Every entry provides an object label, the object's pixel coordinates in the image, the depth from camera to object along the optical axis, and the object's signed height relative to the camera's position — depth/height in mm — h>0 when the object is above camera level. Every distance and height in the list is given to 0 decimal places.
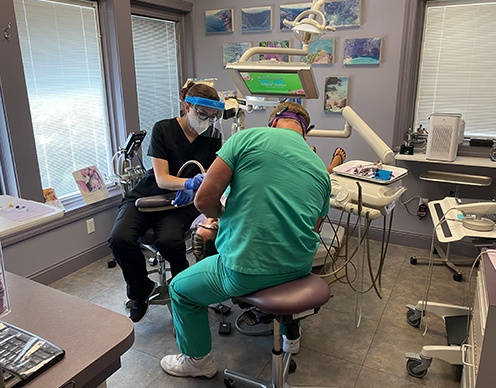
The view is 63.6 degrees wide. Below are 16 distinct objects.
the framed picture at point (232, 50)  3557 +331
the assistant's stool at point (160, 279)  2158 -1147
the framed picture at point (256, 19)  3377 +576
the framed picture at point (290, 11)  3226 +612
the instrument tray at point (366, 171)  1876 -397
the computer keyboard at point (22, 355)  685 -467
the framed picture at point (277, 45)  3377 +358
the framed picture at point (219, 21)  3547 +589
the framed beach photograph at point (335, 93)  3230 -43
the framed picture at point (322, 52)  3209 +277
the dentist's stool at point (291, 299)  1365 -712
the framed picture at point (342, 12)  3045 +562
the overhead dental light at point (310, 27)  2096 +310
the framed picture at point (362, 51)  3045 +271
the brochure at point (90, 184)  2893 -677
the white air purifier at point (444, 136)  2750 -334
